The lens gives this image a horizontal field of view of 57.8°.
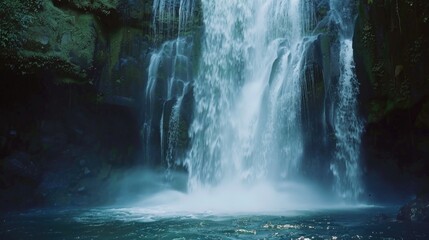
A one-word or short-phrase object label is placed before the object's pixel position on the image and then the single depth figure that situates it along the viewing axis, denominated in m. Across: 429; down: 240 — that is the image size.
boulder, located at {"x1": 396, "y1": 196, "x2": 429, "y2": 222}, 9.27
